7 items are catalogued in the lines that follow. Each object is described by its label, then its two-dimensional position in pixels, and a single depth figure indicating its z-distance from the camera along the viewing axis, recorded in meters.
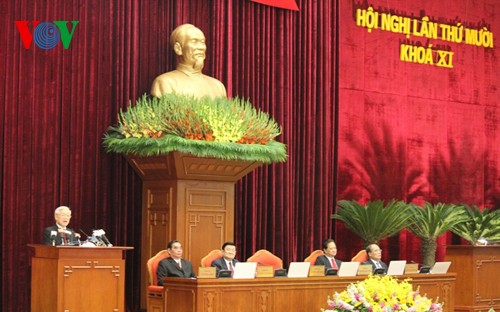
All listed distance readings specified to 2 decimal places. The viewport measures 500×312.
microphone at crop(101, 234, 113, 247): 9.75
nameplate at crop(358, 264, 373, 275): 10.35
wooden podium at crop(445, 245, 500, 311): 12.21
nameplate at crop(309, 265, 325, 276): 9.76
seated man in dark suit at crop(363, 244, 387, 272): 11.04
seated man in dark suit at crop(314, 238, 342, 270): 10.95
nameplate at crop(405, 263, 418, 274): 10.62
